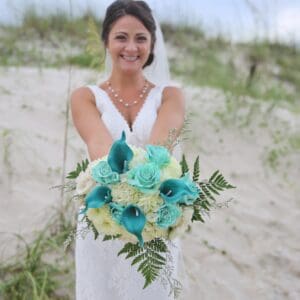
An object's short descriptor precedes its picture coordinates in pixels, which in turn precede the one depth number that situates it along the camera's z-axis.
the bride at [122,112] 2.33
